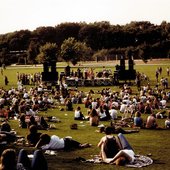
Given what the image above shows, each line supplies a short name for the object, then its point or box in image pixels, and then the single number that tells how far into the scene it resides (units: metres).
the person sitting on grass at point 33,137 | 16.27
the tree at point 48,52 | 92.00
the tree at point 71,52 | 84.38
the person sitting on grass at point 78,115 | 24.94
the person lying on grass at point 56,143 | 15.27
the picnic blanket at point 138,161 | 13.84
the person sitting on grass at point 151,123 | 21.28
